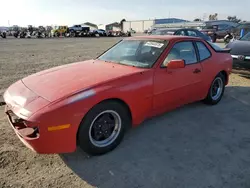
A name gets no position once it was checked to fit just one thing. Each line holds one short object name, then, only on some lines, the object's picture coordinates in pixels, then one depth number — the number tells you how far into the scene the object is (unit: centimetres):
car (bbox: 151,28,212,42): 1148
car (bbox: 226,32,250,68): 706
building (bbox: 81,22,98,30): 9706
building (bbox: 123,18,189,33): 8202
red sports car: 253
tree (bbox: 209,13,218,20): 9138
